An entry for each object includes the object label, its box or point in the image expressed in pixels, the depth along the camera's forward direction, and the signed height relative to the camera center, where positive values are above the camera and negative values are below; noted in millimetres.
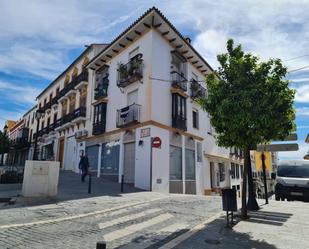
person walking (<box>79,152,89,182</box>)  15672 +559
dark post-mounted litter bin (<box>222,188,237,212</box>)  6418 -596
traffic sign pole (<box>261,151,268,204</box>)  10541 +319
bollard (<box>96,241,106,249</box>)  3193 -871
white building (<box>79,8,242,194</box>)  15656 +4293
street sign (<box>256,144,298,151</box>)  9734 +1124
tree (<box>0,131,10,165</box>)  33472 +3690
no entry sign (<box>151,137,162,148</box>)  14430 +1795
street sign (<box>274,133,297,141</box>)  8625 +1327
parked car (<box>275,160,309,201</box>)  11797 -186
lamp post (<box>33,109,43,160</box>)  16028 +3646
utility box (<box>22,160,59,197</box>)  8852 -226
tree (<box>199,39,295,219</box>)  6840 +1955
